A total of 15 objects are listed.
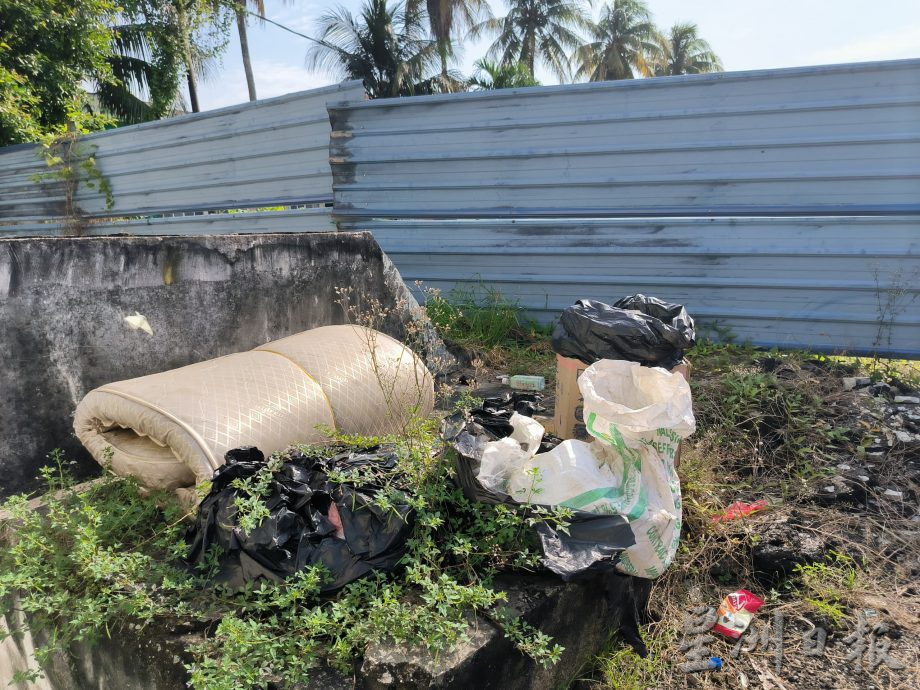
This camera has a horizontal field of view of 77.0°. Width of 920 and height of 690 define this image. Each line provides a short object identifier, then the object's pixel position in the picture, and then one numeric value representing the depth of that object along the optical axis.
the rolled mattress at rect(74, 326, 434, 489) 2.08
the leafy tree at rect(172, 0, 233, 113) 11.20
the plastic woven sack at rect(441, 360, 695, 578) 1.86
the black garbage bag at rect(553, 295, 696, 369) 2.67
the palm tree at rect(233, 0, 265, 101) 18.81
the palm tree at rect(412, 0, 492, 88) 19.78
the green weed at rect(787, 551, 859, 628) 2.00
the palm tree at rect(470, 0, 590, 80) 25.53
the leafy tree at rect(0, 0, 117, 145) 7.28
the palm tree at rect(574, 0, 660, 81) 29.91
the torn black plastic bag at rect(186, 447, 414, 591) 1.69
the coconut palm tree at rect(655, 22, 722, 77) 33.53
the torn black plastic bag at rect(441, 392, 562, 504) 1.91
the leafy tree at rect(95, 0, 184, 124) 12.24
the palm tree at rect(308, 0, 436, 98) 18.14
